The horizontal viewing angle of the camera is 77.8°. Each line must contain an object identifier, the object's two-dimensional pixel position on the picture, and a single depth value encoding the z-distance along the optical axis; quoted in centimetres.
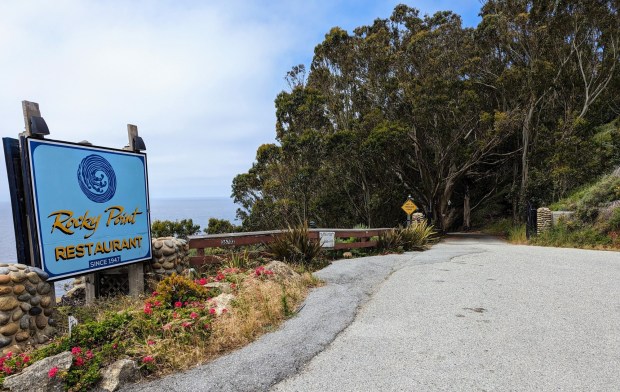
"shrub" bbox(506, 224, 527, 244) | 1802
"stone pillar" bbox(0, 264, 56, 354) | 462
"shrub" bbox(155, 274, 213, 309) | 538
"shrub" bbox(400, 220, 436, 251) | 1372
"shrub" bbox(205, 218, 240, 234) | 2052
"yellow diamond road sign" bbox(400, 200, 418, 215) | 1704
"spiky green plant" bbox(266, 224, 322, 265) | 946
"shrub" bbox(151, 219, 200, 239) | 1608
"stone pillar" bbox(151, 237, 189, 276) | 769
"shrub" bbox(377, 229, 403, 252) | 1292
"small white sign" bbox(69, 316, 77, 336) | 411
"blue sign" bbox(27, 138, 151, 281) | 547
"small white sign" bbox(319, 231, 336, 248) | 1076
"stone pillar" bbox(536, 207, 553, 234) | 1698
